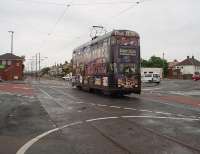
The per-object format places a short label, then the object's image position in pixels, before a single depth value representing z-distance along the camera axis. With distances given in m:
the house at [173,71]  73.73
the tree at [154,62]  86.23
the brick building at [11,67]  48.17
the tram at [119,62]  13.52
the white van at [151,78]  35.44
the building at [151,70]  61.75
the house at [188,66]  79.38
